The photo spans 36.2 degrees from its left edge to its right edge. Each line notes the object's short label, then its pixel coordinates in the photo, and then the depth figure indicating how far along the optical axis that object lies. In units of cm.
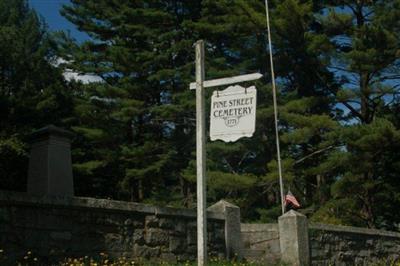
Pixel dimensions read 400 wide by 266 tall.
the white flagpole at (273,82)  1661
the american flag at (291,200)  1343
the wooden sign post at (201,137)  525
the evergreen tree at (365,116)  1903
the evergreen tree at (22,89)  2128
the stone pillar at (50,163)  816
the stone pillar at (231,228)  889
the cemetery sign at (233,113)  521
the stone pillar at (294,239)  952
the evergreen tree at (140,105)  2361
